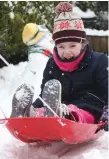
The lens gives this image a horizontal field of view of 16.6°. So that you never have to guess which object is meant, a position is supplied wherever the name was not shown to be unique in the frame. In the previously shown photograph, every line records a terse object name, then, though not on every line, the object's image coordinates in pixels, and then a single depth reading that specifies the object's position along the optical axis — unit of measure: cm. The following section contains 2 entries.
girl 231
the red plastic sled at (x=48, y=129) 185
